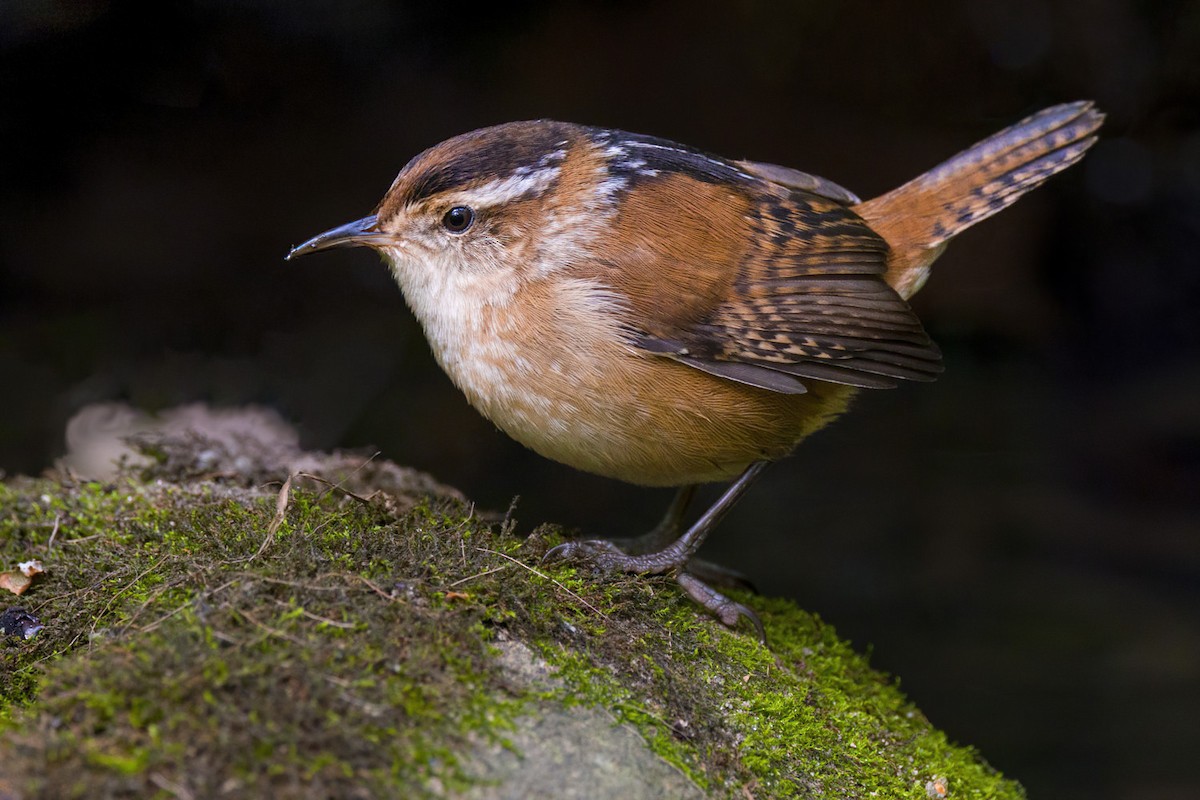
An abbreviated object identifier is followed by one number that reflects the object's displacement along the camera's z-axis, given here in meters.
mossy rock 4.01
